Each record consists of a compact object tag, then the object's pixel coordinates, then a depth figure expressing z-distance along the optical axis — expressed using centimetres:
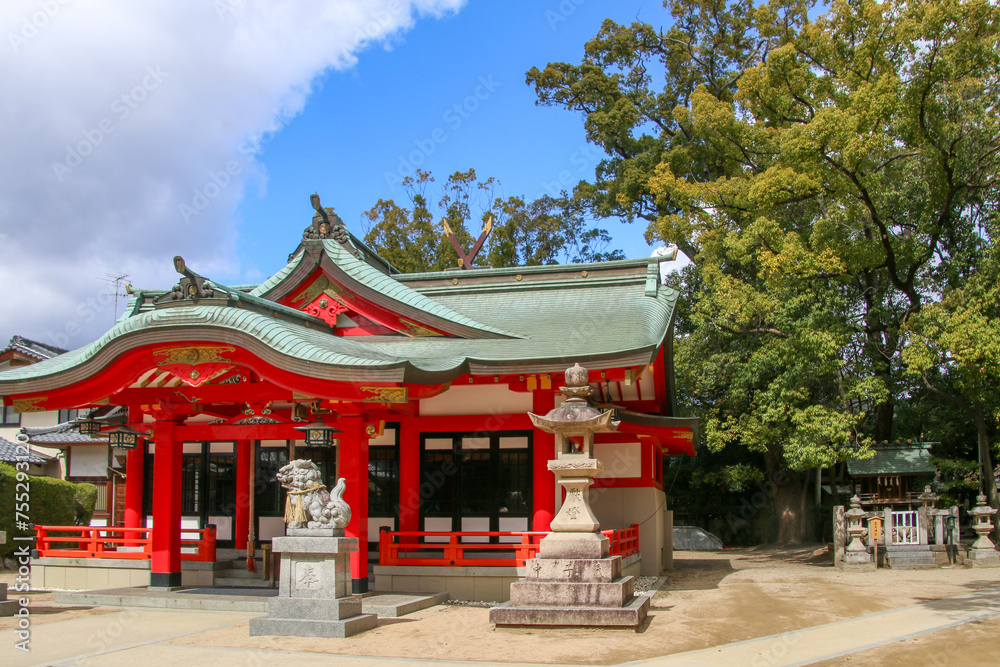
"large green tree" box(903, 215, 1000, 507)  1767
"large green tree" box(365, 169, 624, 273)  3694
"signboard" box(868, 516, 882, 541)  1894
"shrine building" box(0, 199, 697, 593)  1172
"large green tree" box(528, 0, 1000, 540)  1902
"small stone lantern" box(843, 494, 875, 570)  1880
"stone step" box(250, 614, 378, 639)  948
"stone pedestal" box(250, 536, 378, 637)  955
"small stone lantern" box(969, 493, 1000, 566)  1850
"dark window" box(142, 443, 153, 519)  1662
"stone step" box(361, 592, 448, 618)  1112
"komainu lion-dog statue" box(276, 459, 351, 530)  988
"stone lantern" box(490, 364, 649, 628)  984
